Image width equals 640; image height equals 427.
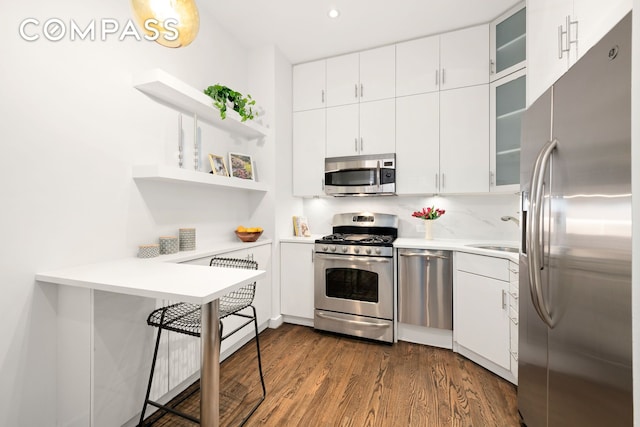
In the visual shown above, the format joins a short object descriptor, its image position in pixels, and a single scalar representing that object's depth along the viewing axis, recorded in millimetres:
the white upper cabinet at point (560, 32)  1018
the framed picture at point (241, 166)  2672
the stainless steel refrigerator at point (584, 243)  772
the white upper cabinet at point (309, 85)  3189
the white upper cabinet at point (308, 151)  3191
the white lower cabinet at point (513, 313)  1850
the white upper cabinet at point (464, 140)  2596
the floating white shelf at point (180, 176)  1786
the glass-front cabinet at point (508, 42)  2299
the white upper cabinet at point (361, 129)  2939
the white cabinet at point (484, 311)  1979
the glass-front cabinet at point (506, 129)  2328
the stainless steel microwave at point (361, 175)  2881
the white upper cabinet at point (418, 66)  2762
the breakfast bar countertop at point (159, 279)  1059
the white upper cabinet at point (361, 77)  2934
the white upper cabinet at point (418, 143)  2777
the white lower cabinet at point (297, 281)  2873
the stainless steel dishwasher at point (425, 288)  2402
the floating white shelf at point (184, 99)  1808
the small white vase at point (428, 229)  2848
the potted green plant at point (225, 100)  2293
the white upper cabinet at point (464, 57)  2590
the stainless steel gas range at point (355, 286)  2541
